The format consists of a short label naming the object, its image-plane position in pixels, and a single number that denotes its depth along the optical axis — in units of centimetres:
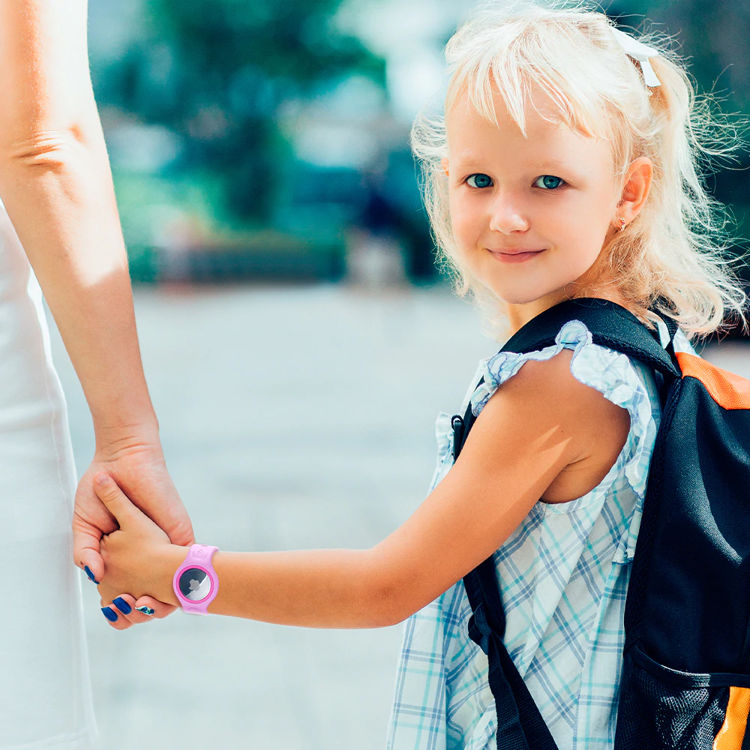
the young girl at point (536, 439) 161
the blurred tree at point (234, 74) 2114
